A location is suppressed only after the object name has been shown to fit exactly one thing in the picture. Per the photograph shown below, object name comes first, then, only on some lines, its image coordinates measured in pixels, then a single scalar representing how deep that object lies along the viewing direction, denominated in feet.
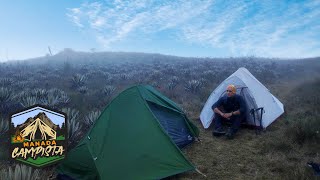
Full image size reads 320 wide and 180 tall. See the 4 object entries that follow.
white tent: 22.05
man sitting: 20.78
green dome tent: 13.23
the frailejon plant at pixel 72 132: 17.29
